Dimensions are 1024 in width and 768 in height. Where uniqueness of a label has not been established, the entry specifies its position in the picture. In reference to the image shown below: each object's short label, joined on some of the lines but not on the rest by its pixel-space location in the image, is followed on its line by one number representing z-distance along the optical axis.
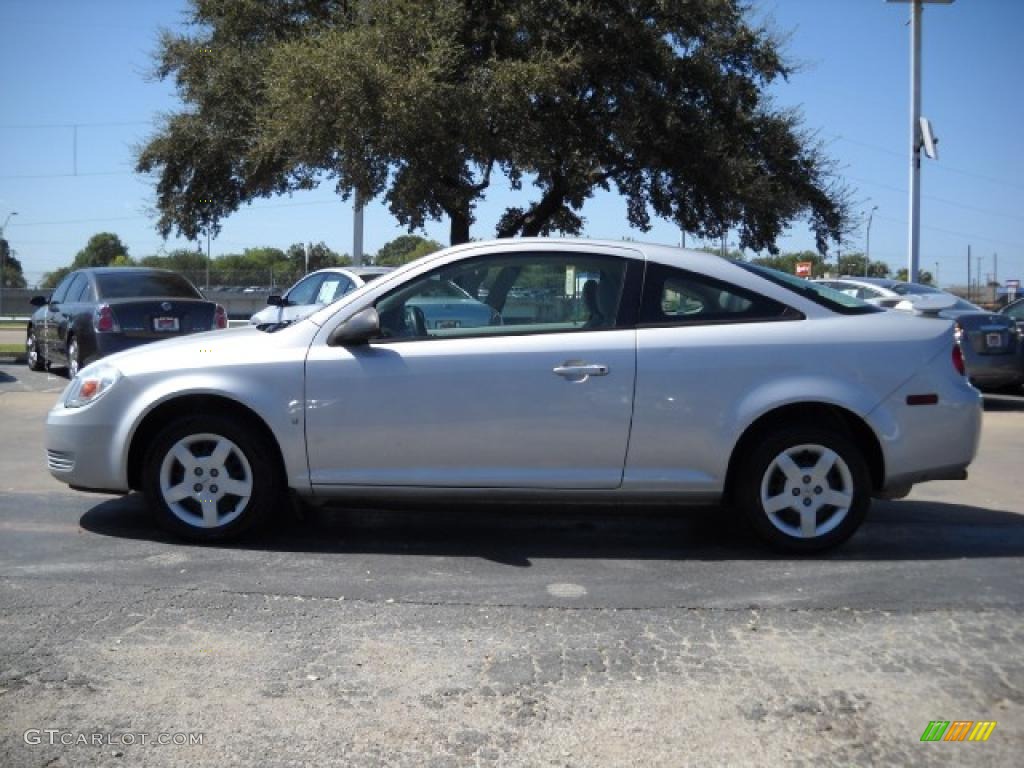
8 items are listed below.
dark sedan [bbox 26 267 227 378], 12.51
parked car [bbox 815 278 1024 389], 12.09
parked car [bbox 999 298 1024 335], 13.65
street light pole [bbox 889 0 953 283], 20.16
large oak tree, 17.50
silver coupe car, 5.28
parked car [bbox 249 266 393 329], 11.63
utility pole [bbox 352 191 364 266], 25.36
